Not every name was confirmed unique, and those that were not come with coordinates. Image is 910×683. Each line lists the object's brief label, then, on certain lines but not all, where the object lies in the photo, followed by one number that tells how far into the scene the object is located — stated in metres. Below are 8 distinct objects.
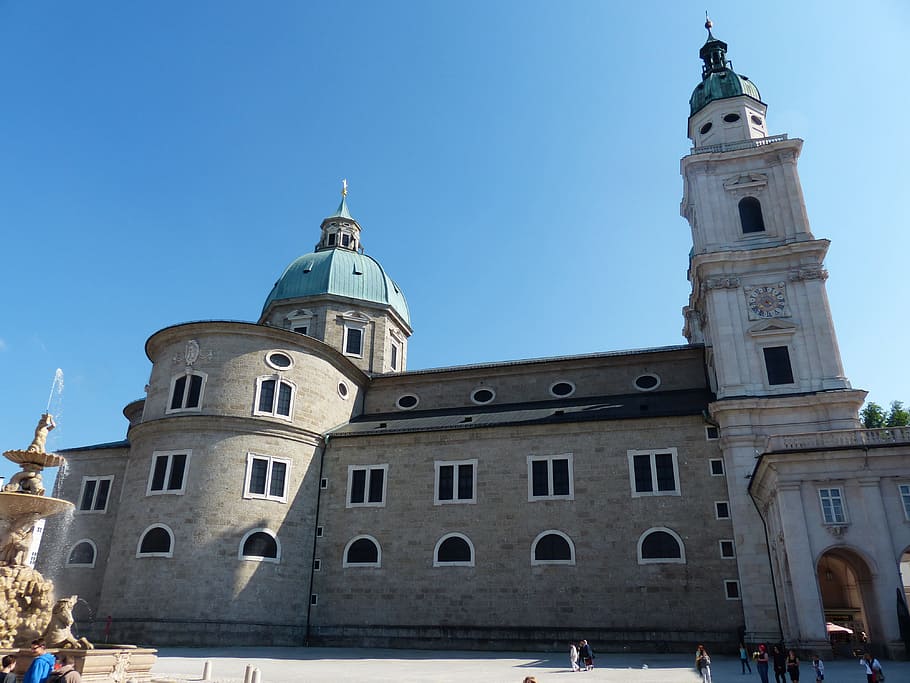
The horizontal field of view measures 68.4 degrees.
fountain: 13.34
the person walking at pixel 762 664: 15.33
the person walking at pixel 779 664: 15.98
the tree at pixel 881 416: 42.34
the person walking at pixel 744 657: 19.02
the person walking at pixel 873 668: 13.81
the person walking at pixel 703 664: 15.66
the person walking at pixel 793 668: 15.07
